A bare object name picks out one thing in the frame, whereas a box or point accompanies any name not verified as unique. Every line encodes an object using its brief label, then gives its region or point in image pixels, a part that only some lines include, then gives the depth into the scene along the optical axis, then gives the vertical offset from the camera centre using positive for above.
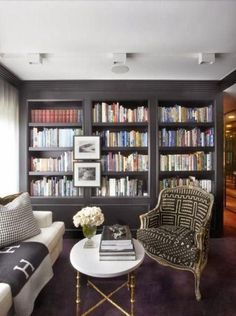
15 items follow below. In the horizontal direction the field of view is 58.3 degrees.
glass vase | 1.92 -0.69
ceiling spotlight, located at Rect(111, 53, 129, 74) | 2.28 +1.06
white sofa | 2.14 -0.82
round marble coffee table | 1.54 -0.82
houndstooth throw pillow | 1.94 -0.62
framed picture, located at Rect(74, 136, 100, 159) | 3.15 +0.17
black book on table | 1.79 -0.72
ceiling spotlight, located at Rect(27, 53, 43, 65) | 2.31 +1.10
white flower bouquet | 1.89 -0.54
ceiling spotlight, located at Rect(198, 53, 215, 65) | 2.29 +1.08
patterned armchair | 1.96 -0.81
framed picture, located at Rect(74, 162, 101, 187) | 3.16 -0.25
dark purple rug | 1.75 -1.26
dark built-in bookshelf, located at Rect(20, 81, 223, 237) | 3.17 +0.23
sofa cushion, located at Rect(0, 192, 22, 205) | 2.31 -0.46
